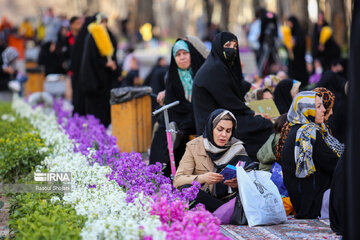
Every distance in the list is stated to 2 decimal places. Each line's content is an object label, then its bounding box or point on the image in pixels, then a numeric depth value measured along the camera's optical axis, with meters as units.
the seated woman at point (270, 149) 12.76
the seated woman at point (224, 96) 13.95
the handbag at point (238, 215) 10.93
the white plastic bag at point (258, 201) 10.80
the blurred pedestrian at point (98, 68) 21.27
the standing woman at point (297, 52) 30.52
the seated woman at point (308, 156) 11.53
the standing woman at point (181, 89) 15.14
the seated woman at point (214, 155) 11.57
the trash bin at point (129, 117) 17.72
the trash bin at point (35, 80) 35.72
